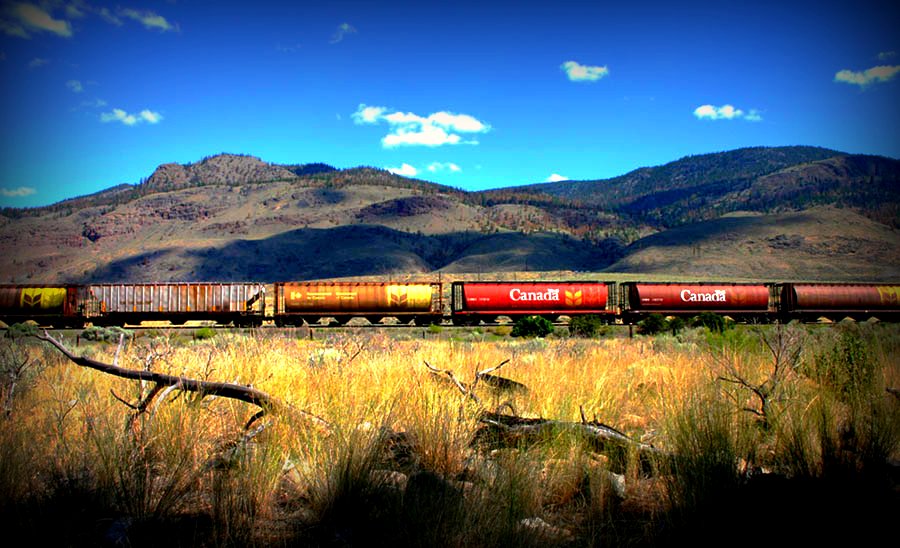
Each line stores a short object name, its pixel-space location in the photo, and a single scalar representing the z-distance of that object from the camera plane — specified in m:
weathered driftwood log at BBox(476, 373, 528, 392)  7.12
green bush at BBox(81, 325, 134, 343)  26.01
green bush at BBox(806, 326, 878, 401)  7.77
